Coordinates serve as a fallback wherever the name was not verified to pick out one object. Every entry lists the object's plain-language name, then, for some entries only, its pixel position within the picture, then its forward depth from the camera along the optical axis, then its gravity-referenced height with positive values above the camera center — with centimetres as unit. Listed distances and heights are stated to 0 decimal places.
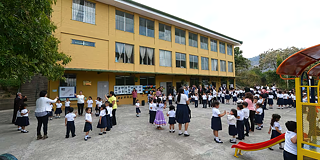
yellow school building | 1198 +370
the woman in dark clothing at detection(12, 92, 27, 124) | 722 -88
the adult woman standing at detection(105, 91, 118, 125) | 699 -96
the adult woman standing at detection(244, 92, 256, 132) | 624 -104
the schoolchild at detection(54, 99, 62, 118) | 890 -152
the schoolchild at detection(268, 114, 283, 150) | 441 -134
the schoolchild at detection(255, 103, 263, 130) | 627 -141
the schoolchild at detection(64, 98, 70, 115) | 884 -127
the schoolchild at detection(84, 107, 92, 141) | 540 -149
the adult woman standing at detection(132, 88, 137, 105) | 1404 -115
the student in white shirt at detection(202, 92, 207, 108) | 1237 -144
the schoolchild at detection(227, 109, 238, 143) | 491 -134
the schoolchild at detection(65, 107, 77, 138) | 561 -151
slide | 360 -158
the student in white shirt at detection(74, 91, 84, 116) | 921 -128
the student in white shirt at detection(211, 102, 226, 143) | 499 -132
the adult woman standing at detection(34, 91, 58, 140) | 541 -102
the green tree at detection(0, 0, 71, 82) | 395 +137
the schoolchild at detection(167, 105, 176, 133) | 605 -137
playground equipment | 285 -82
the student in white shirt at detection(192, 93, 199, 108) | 1262 -129
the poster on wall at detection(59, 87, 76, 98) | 1151 -71
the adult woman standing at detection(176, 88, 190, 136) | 554 -103
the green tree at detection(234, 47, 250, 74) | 3488 +520
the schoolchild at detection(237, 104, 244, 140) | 516 -147
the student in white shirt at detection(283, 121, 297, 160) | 300 -124
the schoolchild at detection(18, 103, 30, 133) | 629 -147
